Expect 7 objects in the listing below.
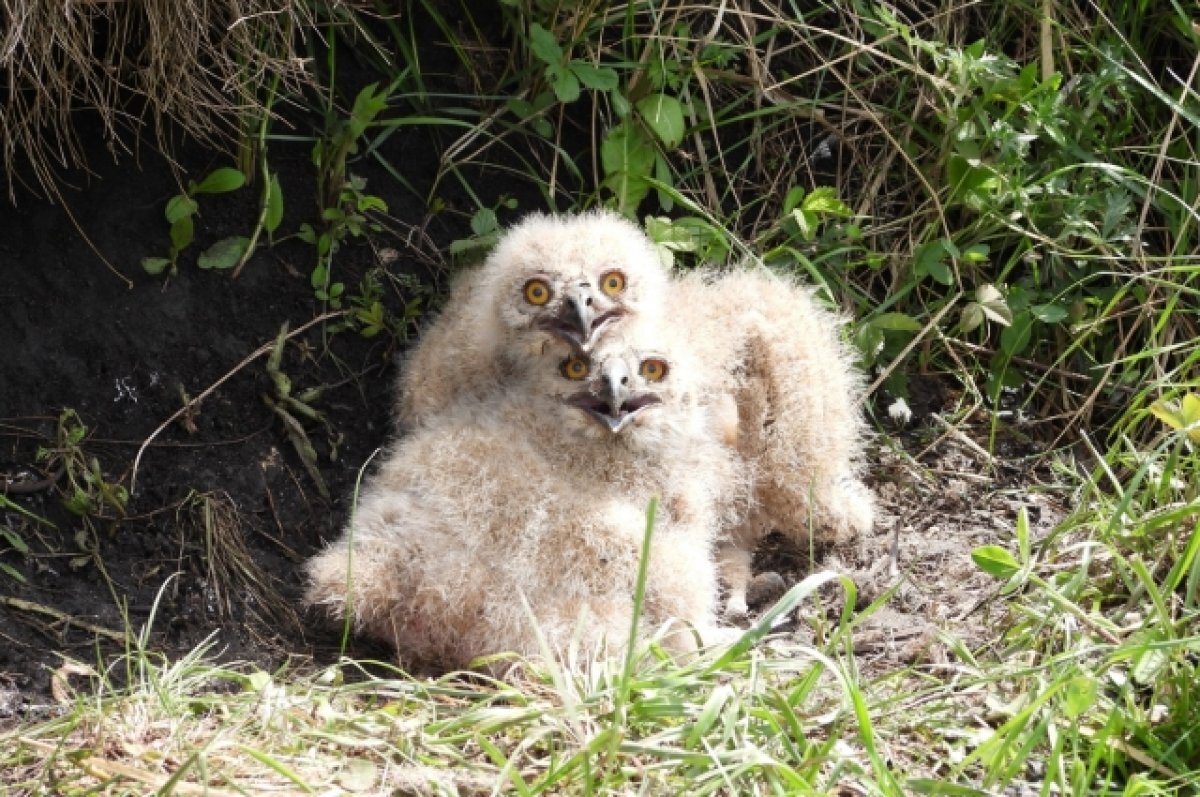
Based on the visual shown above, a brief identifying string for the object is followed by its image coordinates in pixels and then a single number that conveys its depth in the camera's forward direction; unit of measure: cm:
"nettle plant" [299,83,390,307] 512
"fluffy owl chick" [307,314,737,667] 427
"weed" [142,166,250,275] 495
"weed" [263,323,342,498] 496
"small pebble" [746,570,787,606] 499
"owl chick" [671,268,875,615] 501
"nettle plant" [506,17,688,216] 540
